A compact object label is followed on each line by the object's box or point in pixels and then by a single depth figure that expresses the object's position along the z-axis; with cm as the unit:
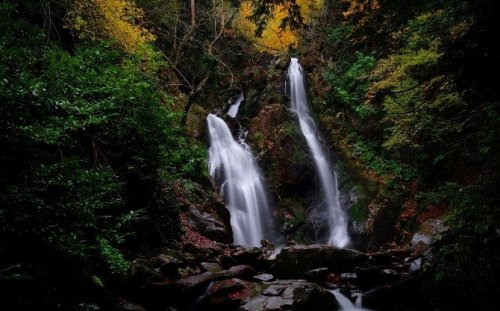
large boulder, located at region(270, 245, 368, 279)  845
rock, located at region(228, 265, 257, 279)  745
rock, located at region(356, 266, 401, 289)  801
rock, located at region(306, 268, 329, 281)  842
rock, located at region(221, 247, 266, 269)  836
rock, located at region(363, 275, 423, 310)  691
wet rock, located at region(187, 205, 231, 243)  1044
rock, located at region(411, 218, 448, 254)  978
